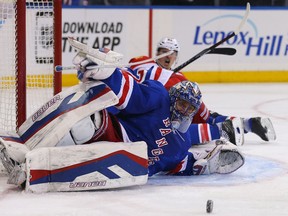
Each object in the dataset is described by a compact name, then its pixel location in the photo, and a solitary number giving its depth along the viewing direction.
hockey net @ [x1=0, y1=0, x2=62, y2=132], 8.25
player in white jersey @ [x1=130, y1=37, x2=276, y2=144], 9.26
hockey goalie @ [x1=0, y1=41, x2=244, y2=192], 6.85
